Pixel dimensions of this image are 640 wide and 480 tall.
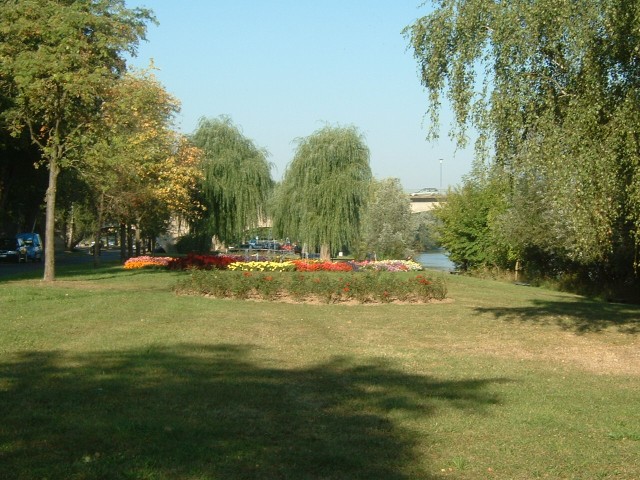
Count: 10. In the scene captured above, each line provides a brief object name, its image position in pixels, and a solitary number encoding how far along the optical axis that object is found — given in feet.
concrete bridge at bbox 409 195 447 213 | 313.32
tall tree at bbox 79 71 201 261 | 84.23
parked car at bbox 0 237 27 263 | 167.32
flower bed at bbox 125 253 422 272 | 103.09
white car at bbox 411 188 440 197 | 334.26
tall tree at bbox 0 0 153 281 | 77.87
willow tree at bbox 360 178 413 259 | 163.63
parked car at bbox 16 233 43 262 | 172.14
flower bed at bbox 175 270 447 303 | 70.85
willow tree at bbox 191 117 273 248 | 149.28
